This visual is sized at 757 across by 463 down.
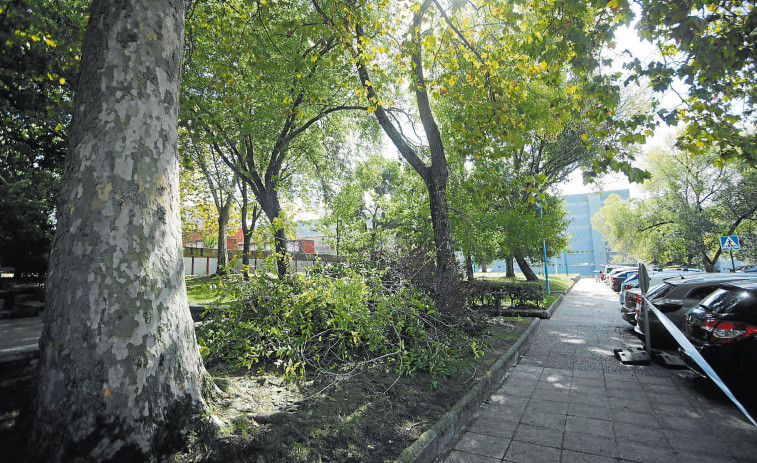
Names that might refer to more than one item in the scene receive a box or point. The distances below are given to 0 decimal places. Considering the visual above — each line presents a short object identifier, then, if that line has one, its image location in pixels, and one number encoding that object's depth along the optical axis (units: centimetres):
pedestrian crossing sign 1773
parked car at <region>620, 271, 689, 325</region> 954
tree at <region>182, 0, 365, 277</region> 880
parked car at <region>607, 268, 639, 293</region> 2270
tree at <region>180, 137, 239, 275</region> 1831
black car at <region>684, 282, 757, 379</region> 420
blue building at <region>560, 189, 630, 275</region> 7731
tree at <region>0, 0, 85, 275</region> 774
